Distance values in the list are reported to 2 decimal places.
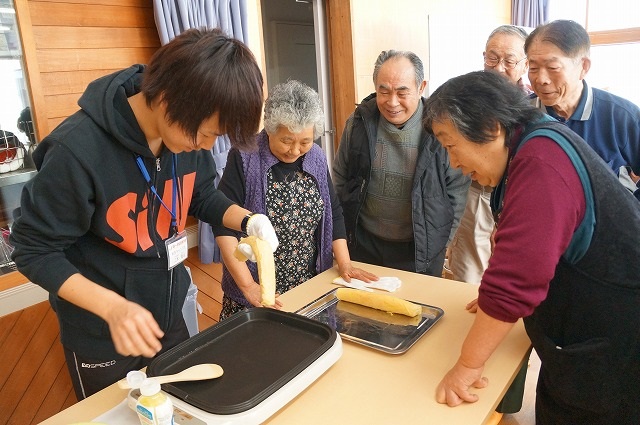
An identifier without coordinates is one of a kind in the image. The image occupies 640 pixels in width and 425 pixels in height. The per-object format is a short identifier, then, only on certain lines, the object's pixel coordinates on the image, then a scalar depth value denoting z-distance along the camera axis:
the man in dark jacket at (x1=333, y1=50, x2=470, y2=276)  1.82
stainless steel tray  1.19
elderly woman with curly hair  1.54
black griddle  0.94
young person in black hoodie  0.95
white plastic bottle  0.82
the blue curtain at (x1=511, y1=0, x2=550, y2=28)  5.36
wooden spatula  0.92
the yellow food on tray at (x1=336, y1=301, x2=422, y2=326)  1.29
